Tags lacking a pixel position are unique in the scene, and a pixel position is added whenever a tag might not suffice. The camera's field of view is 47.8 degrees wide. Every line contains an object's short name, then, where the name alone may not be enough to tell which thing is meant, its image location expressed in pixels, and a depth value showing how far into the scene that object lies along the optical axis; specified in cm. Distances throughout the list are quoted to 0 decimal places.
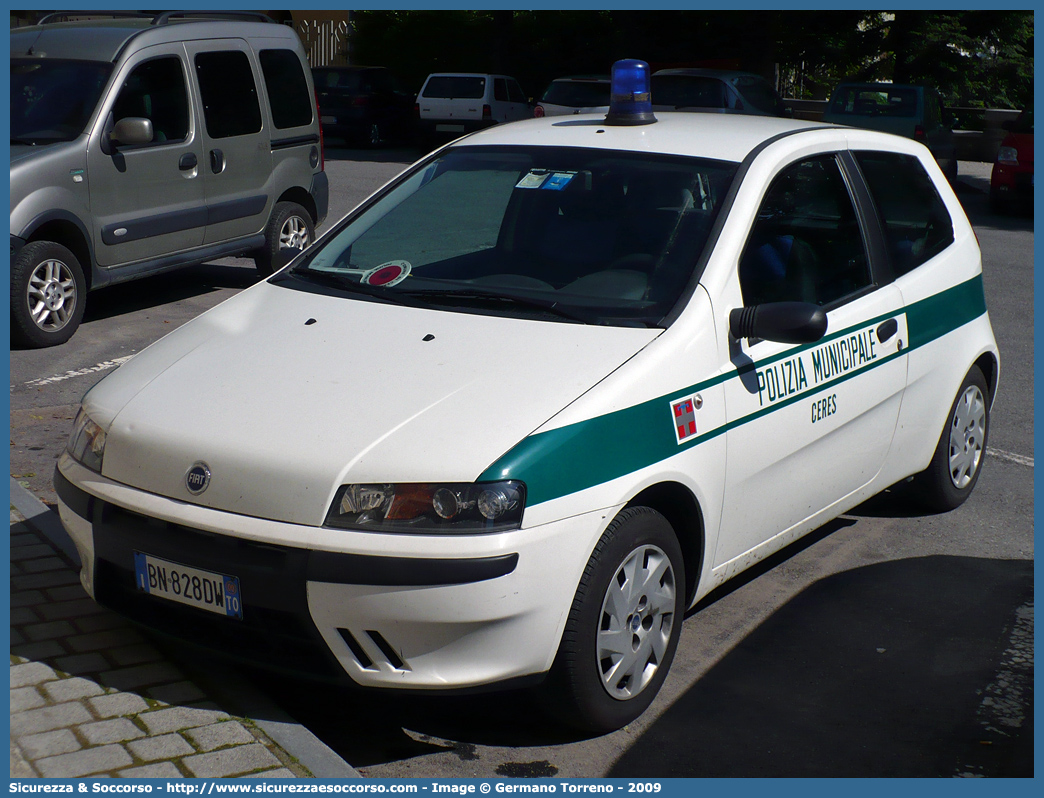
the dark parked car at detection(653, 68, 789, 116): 1844
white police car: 308
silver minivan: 781
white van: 2353
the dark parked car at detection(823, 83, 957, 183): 1880
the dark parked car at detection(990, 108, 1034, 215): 1617
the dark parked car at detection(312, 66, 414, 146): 2362
